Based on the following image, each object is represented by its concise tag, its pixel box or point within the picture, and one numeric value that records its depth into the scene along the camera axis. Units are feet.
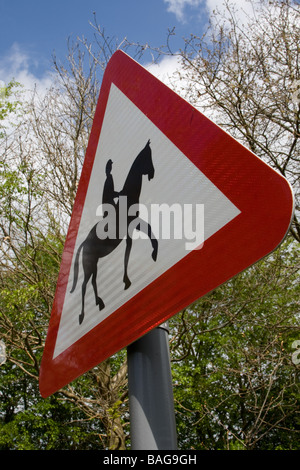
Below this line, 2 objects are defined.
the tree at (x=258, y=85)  22.63
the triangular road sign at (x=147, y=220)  3.25
